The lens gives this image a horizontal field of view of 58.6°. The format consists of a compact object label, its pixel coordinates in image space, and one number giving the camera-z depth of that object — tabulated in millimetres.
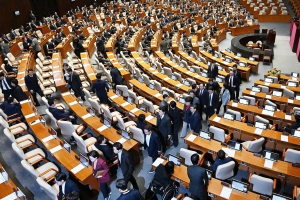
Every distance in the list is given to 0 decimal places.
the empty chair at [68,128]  7051
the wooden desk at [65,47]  14983
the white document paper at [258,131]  6945
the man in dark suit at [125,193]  4309
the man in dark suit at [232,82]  9070
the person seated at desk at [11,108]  8125
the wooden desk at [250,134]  6611
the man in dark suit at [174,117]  6949
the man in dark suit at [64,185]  4762
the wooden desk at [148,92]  9070
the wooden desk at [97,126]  6543
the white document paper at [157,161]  5857
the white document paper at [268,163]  5708
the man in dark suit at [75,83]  9375
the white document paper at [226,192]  5005
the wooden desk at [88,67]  10586
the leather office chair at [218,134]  6680
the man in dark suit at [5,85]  9102
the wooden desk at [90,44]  15266
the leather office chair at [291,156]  5750
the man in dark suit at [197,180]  4895
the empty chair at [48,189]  5105
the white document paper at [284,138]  6581
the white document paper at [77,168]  5775
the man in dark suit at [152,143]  5928
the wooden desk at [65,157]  5652
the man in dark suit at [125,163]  5324
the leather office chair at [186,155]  6005
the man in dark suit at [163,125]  6520
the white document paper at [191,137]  6746
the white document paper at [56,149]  6496
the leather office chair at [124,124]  7176
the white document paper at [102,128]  7253
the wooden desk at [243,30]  20188
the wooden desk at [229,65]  11867
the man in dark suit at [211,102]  7824
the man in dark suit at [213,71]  10406
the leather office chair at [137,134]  6612
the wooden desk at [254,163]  5570
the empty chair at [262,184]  5047
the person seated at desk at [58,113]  7682
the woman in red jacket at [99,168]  5109
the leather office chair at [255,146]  6278
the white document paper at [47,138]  6953
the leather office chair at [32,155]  6180
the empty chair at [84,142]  6422
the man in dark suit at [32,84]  9344
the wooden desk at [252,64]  12697
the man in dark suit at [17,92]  8877
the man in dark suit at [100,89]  8664
